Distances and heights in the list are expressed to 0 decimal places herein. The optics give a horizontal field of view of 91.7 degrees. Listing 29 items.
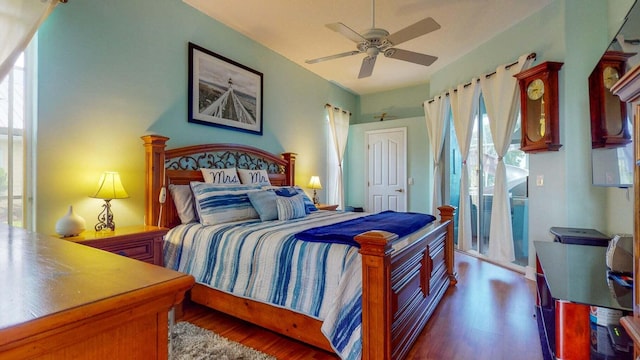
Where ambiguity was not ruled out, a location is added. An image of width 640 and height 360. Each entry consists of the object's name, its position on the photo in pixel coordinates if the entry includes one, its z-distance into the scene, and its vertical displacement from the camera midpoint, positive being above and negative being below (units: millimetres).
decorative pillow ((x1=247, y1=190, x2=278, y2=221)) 2861 -207
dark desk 1401 -538
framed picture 3264 +1032
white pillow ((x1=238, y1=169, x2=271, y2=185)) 3494 +60
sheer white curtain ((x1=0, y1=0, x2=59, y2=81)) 1880 +982
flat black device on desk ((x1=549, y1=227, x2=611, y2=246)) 2523 -460
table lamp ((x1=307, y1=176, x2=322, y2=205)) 4727 -32
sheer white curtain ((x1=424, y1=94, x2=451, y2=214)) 4828 +763
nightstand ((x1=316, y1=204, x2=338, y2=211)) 4359 -357
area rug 1886 -1054
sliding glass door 3836 -31
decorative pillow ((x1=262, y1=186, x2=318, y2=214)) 3277 -117
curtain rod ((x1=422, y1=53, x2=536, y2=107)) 3397 +1368
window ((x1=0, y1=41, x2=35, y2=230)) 2186 +279
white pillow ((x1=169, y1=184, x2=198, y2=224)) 2828 -193
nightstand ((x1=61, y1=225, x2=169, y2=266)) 2148 -427
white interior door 5500 +223
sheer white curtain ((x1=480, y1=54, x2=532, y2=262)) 3658 +445
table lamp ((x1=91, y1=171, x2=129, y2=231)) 2361 -78
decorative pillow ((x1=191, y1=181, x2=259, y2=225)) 2688 -192
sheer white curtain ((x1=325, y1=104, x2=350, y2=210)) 5488 +433
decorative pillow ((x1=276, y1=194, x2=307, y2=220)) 2926 -248
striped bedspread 1745 -573
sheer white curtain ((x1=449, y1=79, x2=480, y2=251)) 4297 +561
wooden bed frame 1660 -631
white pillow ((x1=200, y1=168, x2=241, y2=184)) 3146 +63
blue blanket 1946 -334
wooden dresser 435 -192
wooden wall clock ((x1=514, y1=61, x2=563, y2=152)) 3090 +775
